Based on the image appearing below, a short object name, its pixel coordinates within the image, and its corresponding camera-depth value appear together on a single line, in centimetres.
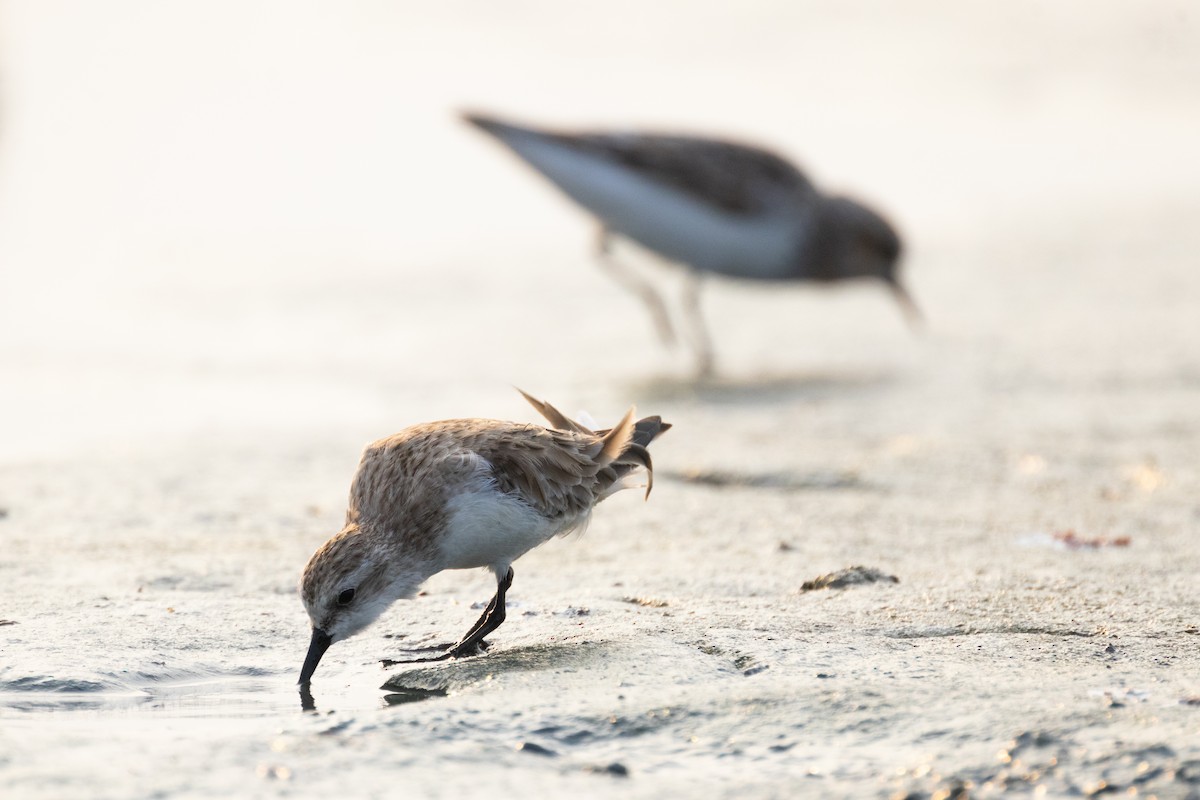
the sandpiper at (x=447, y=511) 825
